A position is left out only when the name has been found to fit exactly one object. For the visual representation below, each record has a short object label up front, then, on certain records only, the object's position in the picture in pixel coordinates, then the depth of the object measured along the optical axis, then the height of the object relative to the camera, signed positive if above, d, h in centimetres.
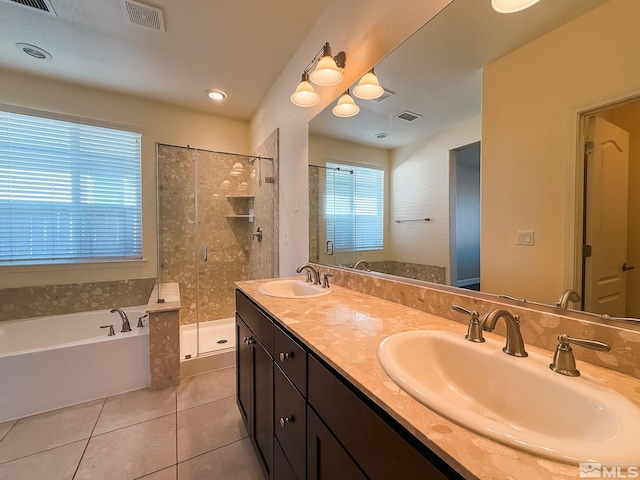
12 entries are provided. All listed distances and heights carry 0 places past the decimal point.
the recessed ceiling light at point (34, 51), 201 +143
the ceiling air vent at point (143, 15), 164 +142
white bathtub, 174 -94
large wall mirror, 66 +27
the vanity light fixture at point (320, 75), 141 +88
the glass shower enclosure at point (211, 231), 278 +4
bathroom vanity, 41 -37
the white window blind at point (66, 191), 239 +42
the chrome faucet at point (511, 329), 68 -25
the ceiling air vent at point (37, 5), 162 +143
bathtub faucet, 222 -76
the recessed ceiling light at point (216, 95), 267 +144
